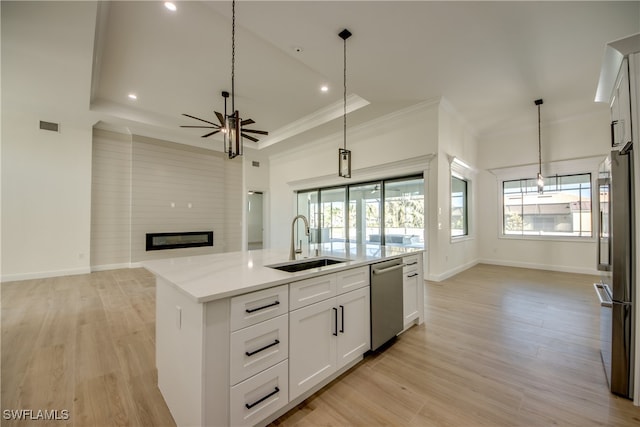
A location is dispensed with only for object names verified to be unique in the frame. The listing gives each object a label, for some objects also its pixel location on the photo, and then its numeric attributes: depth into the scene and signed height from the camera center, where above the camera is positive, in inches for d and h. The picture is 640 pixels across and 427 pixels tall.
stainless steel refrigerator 66.0 -16.1
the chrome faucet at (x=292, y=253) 84.7 -13.0
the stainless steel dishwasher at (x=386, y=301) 84.7 -30.8
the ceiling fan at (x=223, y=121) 136.8 +53.4
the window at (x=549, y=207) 211.9 +8.2
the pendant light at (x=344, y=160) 121.1 +29.9
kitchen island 47.1 -27.1
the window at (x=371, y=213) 206.4 +2.9
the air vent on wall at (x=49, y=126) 201.6 +72.6
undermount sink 78.8 -16.5
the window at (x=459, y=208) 217.9 +7.5
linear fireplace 251.4 -26.5
